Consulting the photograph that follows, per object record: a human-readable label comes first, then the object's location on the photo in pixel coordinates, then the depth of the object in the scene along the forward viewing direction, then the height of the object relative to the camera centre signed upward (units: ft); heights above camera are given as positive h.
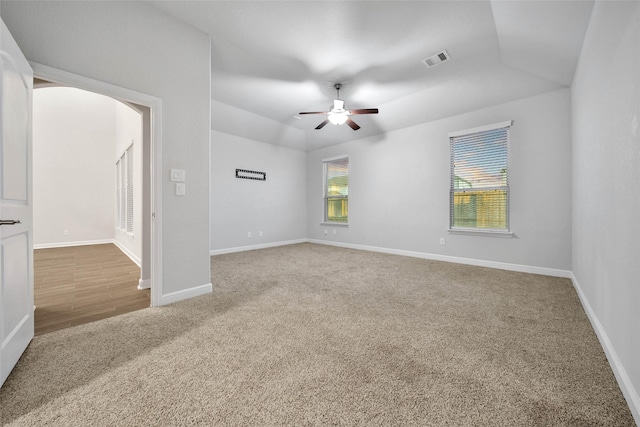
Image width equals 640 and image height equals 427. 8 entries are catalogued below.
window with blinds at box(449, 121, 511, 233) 13.37 +1.83
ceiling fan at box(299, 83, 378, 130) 12.14 +4.83
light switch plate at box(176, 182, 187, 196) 8.49 +0.77
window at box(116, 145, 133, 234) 16.84 +1.60
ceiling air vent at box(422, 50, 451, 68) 10.26 +6.39
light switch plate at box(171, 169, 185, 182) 8.38 +1.23
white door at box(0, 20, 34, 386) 4.69 +0.10
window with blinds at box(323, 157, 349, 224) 20.74 +1.88
